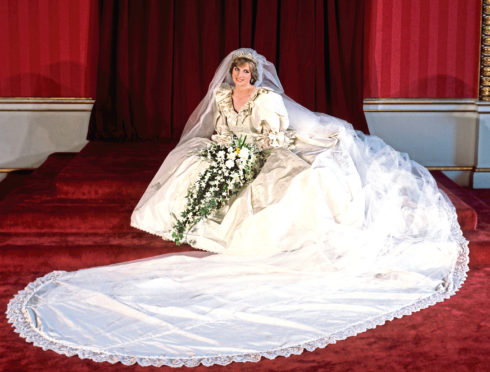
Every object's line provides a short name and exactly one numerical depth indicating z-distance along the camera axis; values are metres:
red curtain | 6.78
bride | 3.54
